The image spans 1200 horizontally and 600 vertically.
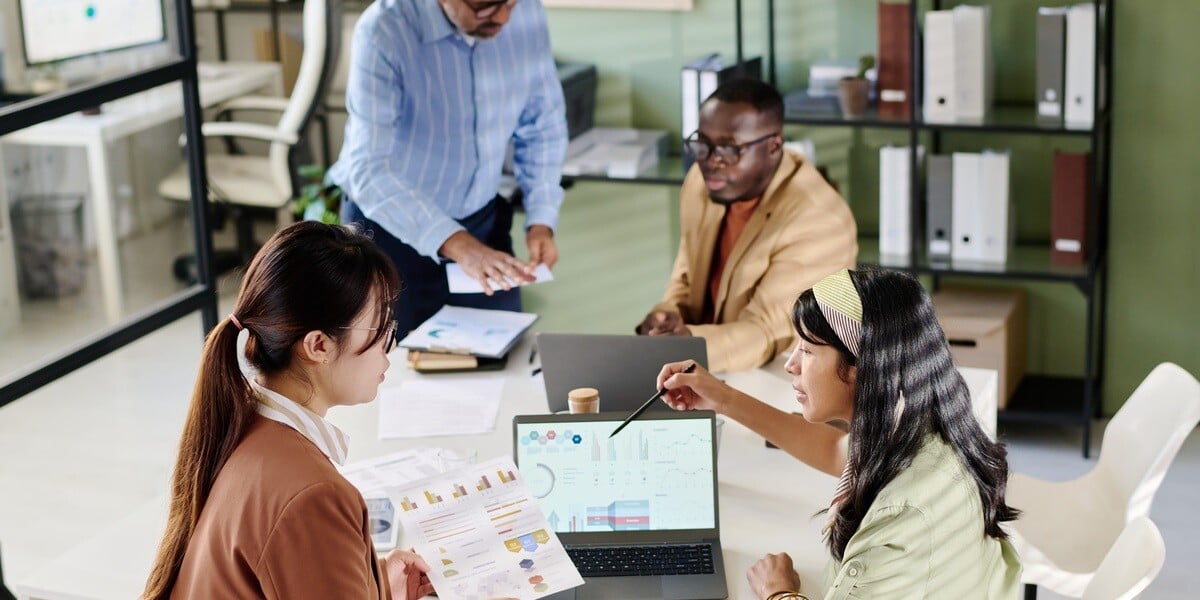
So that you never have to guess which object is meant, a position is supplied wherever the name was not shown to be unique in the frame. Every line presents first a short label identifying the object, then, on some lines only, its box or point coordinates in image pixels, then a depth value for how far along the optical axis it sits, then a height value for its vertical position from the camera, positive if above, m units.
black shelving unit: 3.82 -0.67
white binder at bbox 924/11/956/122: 3.83 -0.13
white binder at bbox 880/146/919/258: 3.96 -0.51
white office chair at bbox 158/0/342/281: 4.89 -0.32
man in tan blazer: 2.92 -0.40
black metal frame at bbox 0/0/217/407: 2.82 -0.34
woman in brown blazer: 1.51 -0.44
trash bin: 5.35 -0.76
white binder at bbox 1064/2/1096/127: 3.69 -0.12
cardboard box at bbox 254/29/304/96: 5.73 -0.03
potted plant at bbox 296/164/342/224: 4.70 -0.54
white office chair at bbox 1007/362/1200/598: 2.51 -0.93
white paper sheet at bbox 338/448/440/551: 2.20 -0.73
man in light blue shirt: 3.12 -0.24
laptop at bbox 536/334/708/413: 2.43 -0.58
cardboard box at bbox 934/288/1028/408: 3.94 -0.87
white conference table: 2.10 -0.77
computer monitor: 4.90 +0.08
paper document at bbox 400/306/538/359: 2.88 -0.62
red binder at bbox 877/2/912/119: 3.91 -0.11
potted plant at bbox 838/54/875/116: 3.94 -0.19
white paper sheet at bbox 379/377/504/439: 2.60 -0.71
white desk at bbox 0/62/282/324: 5.22 -0.29
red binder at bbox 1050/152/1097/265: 3.82 -0.53
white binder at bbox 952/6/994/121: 3.82 -0.10
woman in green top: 1.75 -0.54
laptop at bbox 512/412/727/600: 2.12 -0.67
